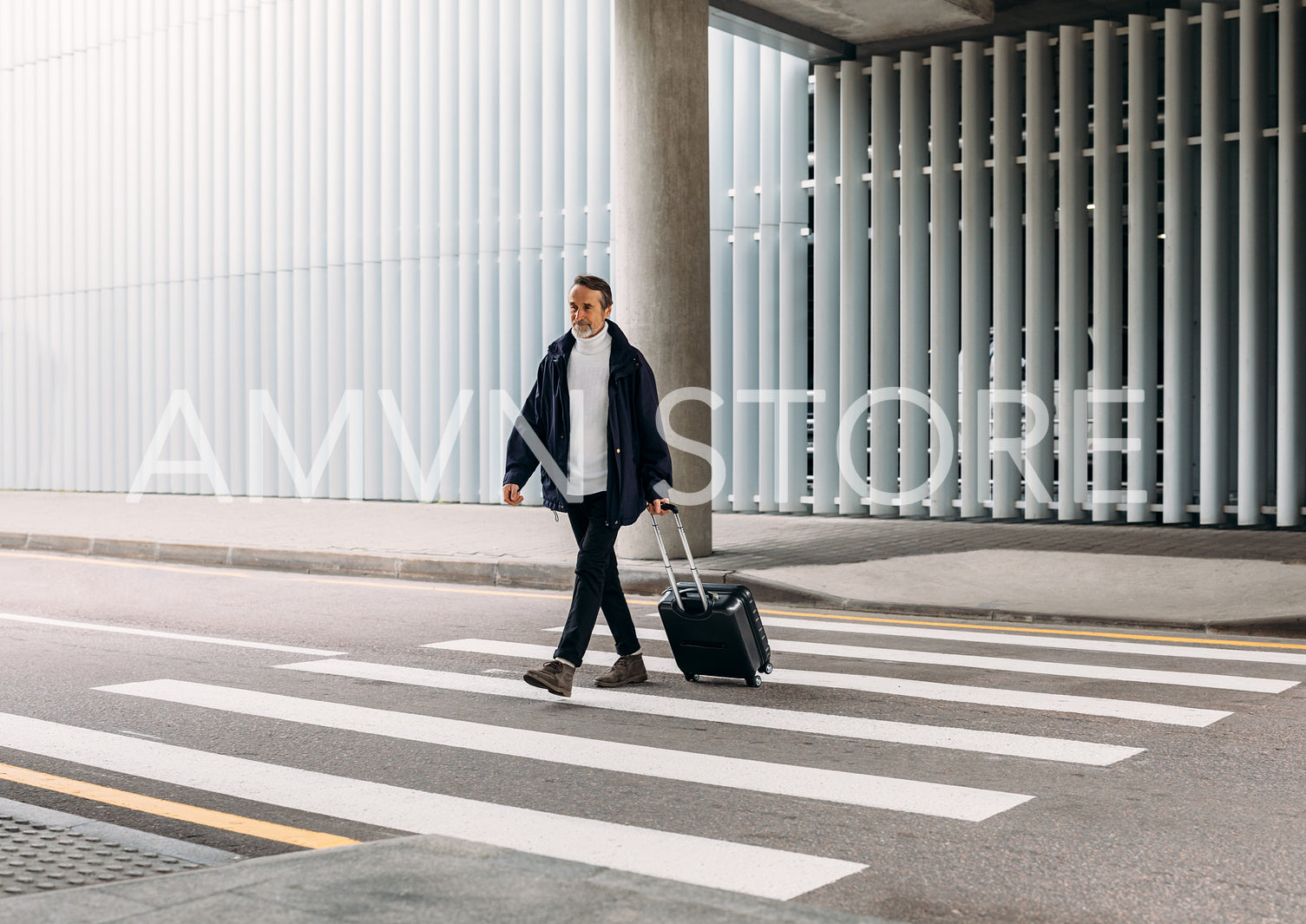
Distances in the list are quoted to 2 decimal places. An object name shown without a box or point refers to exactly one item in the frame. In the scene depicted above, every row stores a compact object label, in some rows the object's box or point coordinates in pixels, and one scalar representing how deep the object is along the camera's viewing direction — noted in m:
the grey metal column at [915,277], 16.08
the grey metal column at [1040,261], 15.24
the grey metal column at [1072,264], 15.05
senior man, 7.13
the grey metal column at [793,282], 16.81
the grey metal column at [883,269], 16.27
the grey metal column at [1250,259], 13.98
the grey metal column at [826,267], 16.69
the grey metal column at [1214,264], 14.23
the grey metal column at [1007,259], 15.41
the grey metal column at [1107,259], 14.84
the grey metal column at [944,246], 15.88
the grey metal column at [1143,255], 14.66
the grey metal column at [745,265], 17.03
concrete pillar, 12.12
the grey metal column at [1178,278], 14.43
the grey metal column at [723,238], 17.16
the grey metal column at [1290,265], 13.74
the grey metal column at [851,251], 16.53
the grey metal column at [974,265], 15.68
